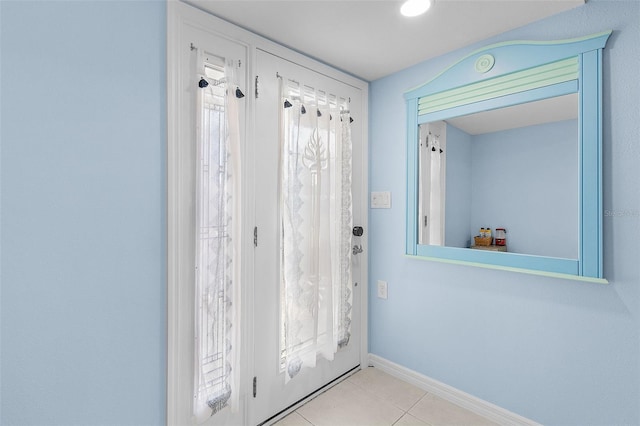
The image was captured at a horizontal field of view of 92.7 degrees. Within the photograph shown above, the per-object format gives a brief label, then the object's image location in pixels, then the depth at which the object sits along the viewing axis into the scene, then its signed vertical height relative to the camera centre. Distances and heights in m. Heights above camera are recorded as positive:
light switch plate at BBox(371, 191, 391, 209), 2.36 +0.10
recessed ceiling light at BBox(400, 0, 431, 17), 1.48 +1.02
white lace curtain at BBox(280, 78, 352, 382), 1.89 -0.07
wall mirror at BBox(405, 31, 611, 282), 1.49 +0.31
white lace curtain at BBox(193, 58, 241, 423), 1.49 -0.17
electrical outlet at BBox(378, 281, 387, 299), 2.40 -0.61
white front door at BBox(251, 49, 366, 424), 1.76 -0.20
